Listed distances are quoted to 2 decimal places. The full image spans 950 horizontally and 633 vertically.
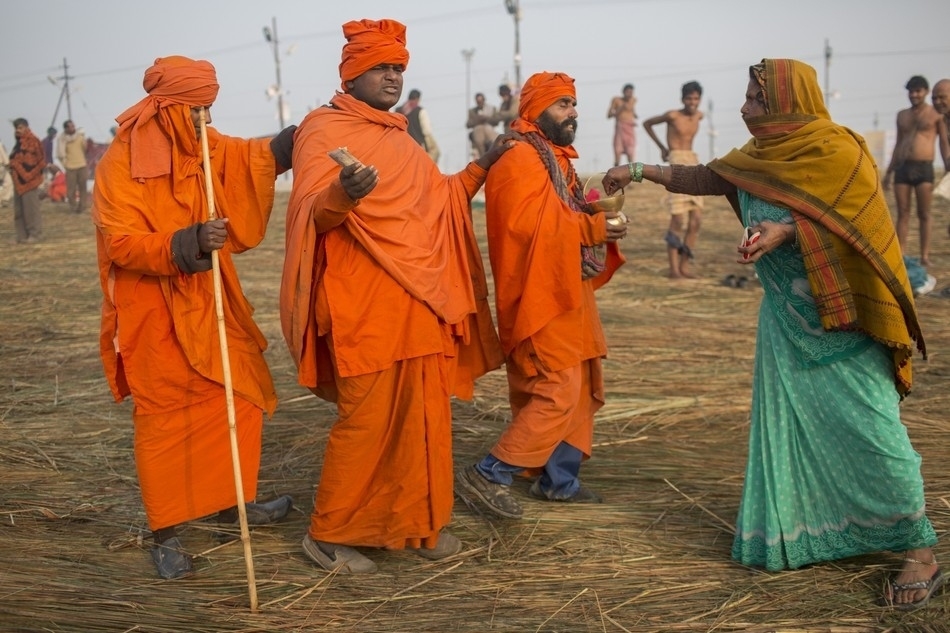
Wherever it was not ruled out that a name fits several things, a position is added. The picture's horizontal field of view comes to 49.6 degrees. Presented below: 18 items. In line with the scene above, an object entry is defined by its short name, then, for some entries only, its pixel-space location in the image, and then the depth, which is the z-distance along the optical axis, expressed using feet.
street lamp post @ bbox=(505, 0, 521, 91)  90.17
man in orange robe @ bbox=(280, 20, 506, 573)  12.57
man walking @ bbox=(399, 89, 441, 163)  51.39
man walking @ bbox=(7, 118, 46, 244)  49.83
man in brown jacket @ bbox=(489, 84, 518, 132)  53.52
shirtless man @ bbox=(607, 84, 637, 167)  63.31
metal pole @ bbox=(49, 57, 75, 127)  119.14
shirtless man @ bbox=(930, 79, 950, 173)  31.96
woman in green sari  11.63
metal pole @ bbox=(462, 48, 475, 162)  144.46
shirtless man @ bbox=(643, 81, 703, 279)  35.40
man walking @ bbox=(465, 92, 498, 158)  57.06
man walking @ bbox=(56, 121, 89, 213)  63.36
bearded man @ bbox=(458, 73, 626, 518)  14.01
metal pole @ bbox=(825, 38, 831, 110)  154.40
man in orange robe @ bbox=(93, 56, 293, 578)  12.81
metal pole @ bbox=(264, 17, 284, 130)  129.09
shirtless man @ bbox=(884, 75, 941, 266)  34.76
